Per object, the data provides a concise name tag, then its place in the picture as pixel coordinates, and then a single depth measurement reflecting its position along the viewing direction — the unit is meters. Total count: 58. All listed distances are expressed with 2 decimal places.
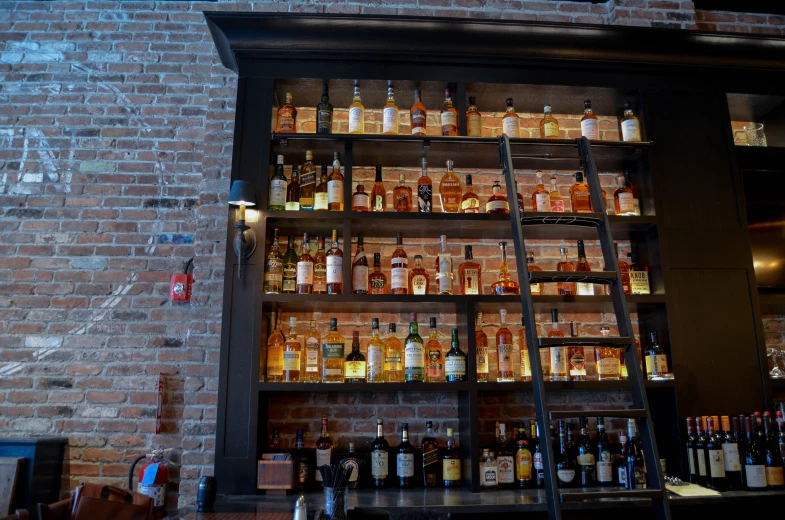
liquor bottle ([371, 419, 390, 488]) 2.85
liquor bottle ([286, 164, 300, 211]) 3.07
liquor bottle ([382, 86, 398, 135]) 3.08
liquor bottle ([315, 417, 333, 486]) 2.86
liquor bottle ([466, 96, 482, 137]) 3.14
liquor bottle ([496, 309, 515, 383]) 2.97
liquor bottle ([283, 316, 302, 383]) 2.82
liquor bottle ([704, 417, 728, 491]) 2.65
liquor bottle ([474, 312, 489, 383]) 2.99
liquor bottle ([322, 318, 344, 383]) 2.87
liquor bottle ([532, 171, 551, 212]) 3.15
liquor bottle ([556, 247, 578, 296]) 3.08
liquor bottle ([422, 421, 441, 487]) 2.86
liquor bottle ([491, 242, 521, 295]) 3.09
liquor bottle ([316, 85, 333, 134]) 3.07
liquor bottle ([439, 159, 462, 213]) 3.21
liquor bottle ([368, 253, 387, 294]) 3.02
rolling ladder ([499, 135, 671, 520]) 2.01
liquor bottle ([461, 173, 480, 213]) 3.15
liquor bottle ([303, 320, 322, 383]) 2.94
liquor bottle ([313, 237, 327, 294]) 3.06
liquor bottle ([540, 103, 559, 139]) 3.23
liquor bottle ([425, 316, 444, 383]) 3.00
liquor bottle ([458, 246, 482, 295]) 3.09
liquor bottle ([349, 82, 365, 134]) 3.07
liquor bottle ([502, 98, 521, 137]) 3.19
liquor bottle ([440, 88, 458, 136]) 3.10
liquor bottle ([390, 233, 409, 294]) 3.00
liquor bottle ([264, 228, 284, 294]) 2.92
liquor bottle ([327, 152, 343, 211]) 3.02
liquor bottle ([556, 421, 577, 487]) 2.85
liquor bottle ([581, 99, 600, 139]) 3.19
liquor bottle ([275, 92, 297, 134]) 3.09
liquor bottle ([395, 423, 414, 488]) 2.84
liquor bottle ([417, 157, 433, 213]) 3.07
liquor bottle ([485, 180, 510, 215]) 3.07
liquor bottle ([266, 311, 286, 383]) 2.91
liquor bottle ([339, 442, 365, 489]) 2.79
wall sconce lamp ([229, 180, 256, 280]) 2.69
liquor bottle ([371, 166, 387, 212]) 3.15
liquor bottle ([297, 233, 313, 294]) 2.92
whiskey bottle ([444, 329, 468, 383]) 2.87
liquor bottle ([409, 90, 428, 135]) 3.10
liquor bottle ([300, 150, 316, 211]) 3.08
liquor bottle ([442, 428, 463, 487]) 2.84
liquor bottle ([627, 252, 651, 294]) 3.07
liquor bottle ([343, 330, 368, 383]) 2.91
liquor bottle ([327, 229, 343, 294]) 2.91
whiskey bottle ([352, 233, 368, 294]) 2.99
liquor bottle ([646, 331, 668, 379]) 2.93
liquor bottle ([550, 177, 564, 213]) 3.24
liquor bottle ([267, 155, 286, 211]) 2.96
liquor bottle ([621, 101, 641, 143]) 3.17
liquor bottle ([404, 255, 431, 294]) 3.06
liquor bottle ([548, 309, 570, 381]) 2.98
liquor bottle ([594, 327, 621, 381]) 2.96
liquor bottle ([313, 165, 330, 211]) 3.06
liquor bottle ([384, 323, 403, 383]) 3.00
